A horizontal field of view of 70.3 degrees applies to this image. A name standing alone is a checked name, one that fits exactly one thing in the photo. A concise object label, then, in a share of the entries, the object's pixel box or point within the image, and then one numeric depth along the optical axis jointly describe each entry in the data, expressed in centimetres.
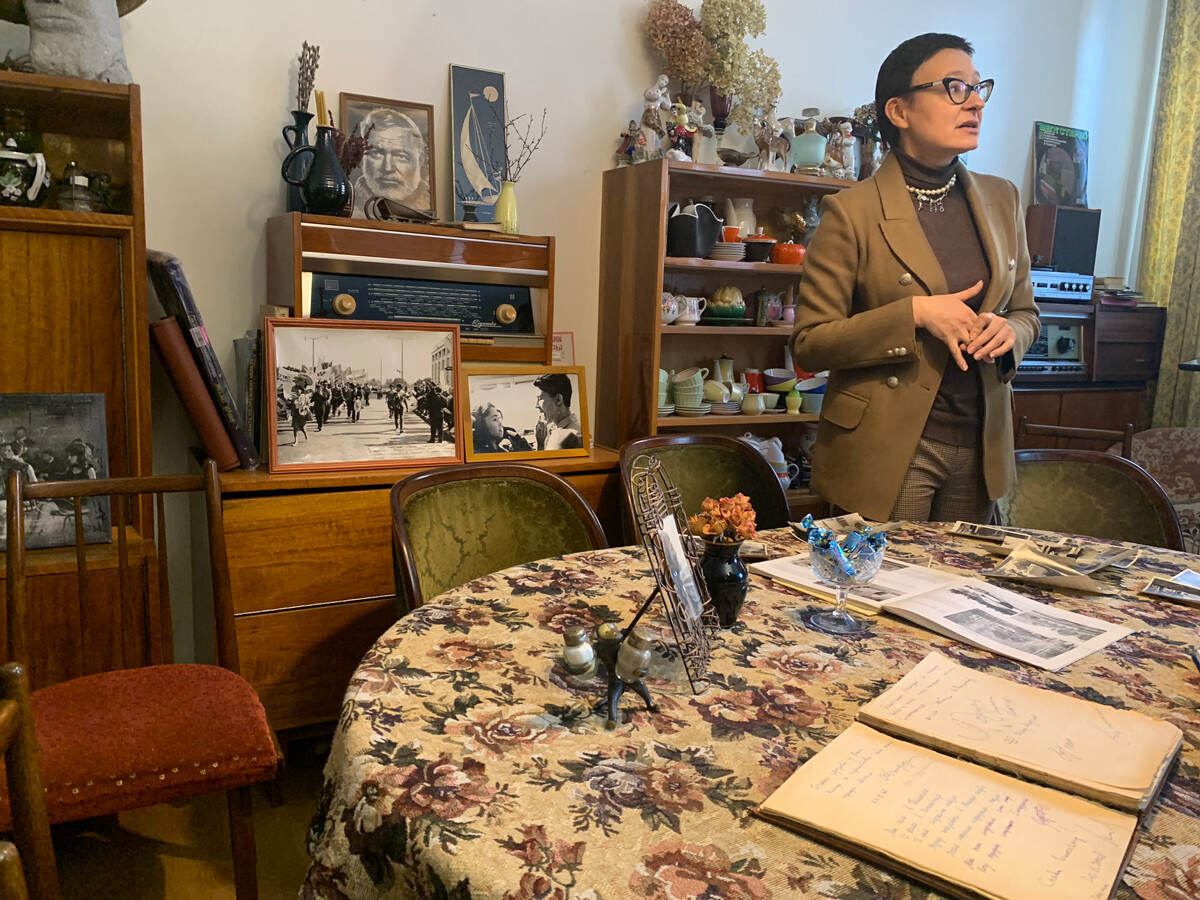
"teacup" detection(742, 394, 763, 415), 284
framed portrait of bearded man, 236
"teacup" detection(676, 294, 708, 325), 267
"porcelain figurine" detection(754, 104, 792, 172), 275
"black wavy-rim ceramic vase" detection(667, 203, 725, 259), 260
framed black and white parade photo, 207
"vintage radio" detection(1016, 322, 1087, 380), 336
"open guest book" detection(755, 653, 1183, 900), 61
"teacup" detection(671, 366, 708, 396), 271
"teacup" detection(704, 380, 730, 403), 278
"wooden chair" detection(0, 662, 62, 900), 66
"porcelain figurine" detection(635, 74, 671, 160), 262
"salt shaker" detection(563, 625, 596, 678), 90
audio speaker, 345
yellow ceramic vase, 239
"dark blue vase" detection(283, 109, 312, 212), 215
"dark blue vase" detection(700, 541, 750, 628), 108
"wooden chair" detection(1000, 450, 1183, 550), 183
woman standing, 164
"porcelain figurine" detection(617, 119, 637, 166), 267
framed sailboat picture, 250
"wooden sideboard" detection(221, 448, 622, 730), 198
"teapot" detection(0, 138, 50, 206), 179
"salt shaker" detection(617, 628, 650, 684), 87
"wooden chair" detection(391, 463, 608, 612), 151
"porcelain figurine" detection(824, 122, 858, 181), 288
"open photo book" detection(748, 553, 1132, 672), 107
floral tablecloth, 62
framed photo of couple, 233
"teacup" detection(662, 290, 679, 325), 263
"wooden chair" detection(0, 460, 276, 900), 128
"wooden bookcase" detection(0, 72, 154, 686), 175
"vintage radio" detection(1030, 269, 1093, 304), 335
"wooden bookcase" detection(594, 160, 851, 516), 256
